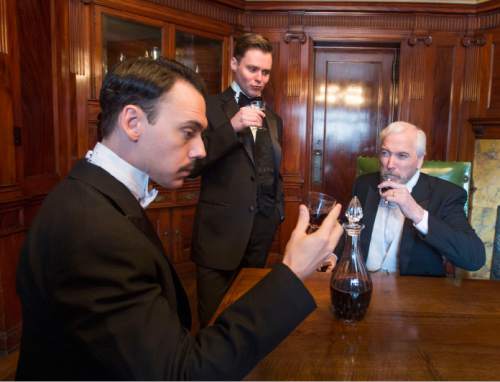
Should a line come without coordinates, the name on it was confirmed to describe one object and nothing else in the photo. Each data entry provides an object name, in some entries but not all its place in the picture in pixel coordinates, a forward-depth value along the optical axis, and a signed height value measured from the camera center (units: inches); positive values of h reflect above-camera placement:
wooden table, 36.4 -18.9
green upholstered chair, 86.9 -5.7
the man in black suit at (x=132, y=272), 28.3 -9.6
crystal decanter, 45.8 -15.1
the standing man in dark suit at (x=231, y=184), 79.7 -9.0
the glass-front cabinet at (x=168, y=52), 124.4 +26.7
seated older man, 64.2 -12.5
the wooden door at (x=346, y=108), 172.1 +13.0
